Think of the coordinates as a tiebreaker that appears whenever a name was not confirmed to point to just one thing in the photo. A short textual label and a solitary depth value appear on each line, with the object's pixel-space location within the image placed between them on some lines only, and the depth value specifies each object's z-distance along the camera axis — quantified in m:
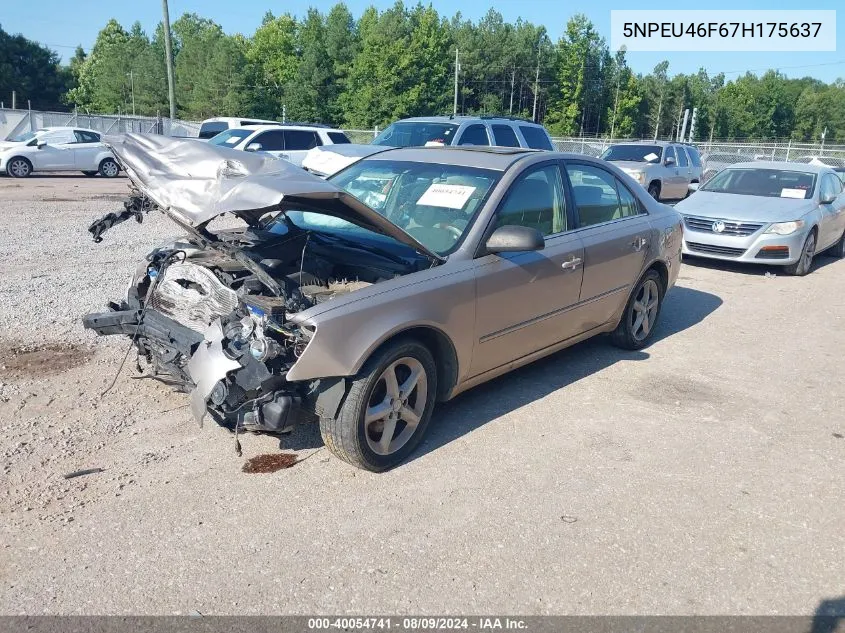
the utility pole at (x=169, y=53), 26.34
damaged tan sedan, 3.41
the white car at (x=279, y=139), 16.98
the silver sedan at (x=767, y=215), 9.62
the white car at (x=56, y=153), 19.56
